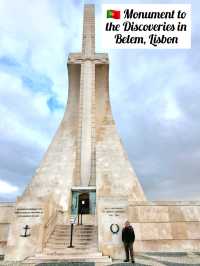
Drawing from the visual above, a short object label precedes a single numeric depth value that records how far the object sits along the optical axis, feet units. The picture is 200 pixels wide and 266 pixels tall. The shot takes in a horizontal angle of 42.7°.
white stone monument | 25.77
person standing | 22.85
